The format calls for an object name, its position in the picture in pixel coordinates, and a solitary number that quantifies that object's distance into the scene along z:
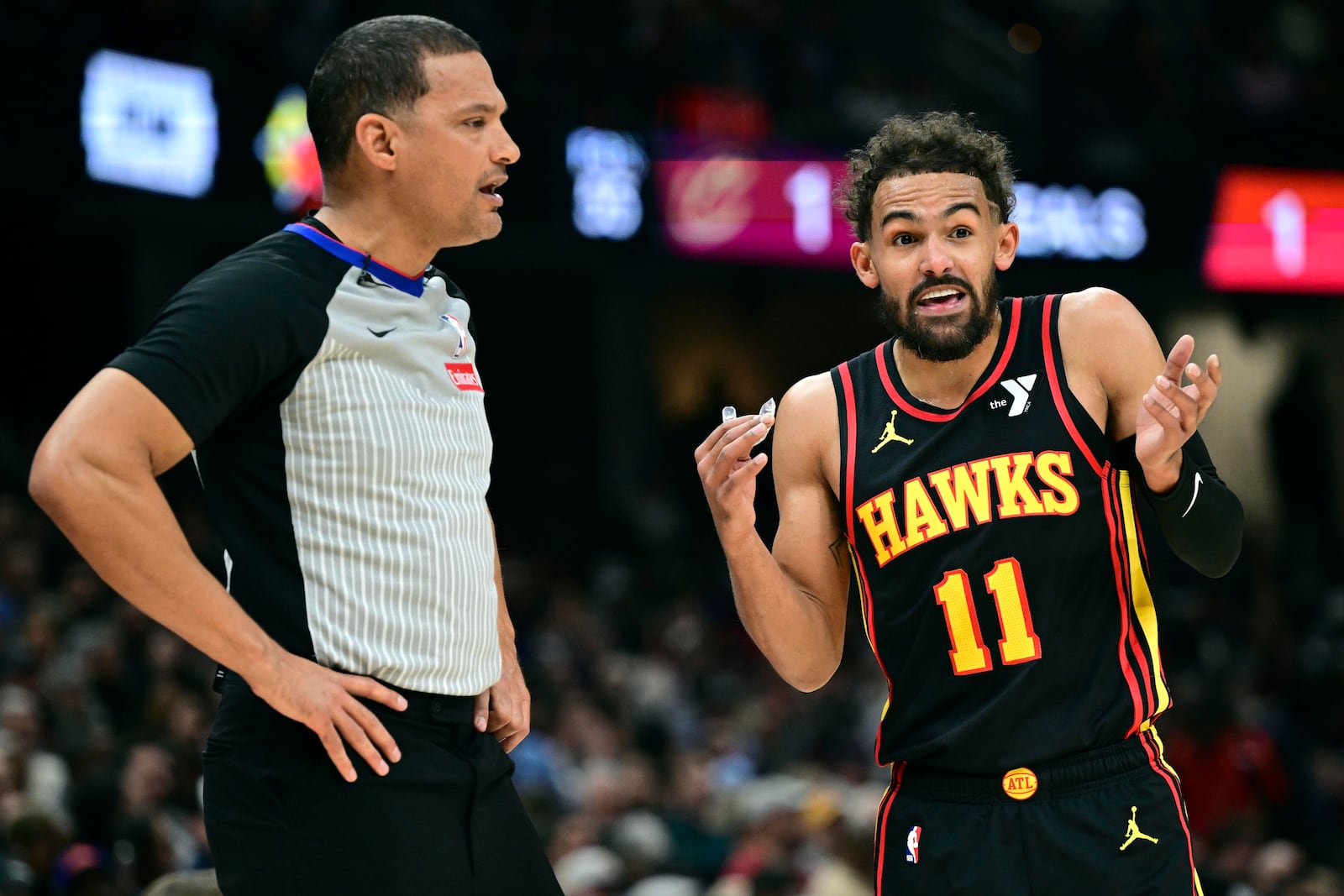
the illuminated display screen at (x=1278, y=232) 16.12
